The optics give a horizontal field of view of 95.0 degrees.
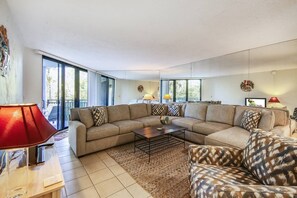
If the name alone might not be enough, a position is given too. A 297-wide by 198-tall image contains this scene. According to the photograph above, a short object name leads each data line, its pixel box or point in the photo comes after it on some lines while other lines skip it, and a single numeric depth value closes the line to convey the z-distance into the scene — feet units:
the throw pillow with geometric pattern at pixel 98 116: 9.93
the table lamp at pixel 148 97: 17.42
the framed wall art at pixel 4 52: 4.74
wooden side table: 3.11
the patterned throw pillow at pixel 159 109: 14.38
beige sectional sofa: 8.22
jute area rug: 5.65
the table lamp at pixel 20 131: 2.69
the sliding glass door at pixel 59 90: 12.59
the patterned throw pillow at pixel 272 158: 3.25
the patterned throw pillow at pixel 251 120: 8.56
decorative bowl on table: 10.96
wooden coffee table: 8.91
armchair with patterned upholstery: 2.84
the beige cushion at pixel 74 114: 9.94
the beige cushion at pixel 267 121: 8.30
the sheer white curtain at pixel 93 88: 18.72
